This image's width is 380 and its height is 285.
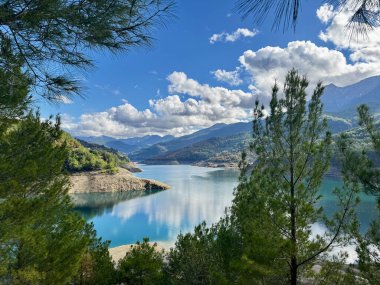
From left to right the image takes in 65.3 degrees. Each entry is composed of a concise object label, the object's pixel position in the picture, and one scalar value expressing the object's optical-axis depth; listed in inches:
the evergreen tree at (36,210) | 410.8
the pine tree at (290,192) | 409.4
